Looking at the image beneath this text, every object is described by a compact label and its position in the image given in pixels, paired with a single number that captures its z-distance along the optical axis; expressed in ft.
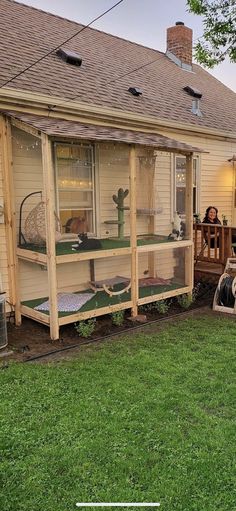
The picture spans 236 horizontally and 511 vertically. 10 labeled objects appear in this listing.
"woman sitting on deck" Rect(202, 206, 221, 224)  26.91
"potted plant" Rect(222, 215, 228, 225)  29.14
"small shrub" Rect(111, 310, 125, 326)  18.39
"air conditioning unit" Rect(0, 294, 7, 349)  14.97
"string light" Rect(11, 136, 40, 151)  17.18
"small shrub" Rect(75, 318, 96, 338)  16.79
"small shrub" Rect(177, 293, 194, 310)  21.48
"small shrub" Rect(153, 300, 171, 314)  20.53
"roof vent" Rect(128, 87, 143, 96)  24.41
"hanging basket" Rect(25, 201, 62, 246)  16.62
